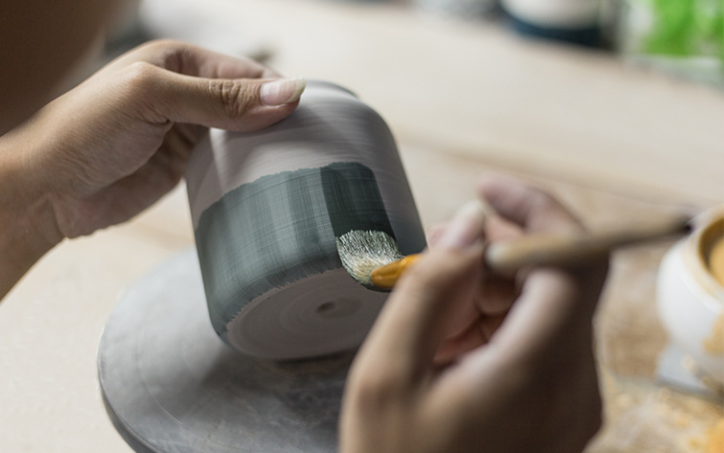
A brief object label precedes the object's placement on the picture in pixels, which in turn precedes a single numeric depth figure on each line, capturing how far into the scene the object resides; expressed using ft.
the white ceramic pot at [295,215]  1.87
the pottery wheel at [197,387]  2.01
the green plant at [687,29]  4.22
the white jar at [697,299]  2.10
